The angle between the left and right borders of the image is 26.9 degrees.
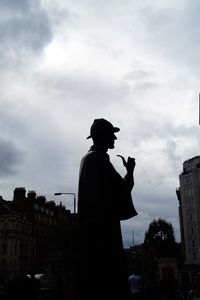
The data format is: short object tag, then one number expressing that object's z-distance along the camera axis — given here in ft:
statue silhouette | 14.35
